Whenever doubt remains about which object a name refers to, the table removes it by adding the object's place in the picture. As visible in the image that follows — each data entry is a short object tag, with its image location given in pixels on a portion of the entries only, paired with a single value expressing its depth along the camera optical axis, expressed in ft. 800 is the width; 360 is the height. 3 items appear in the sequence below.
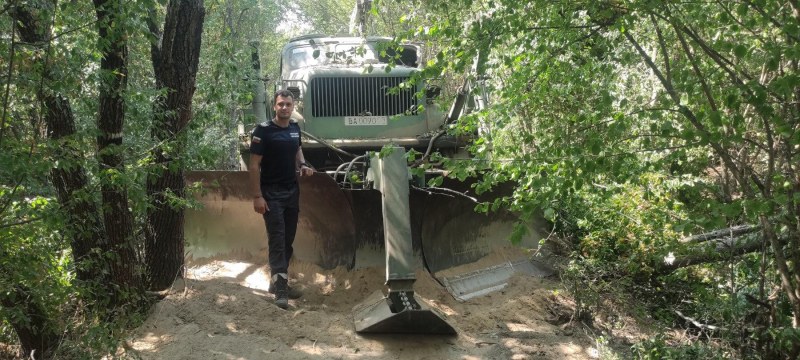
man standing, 16.24
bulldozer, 15.40
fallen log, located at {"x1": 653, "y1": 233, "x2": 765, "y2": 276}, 15.06
